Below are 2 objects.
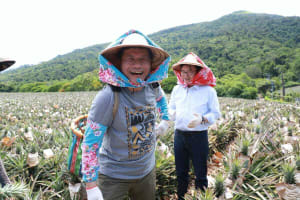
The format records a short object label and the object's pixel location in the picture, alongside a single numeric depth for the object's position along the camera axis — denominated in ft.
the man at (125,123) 4.46
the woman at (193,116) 8.01
